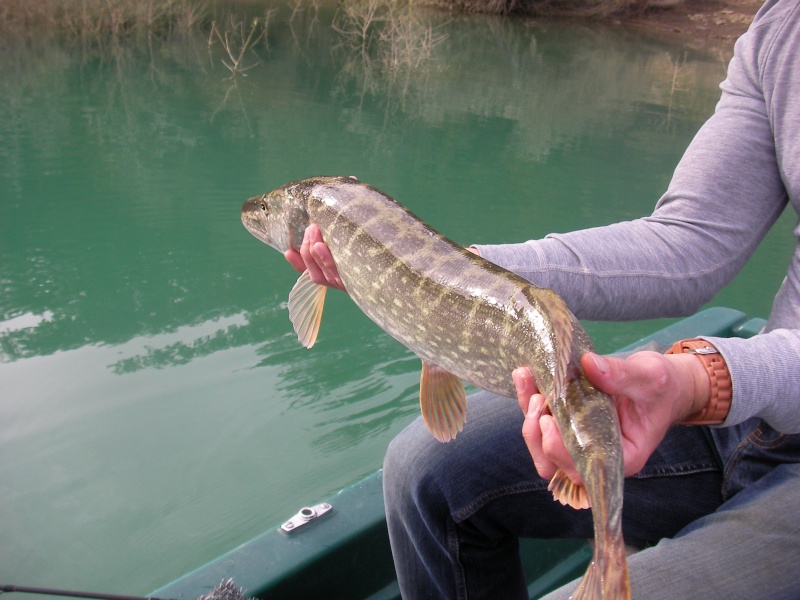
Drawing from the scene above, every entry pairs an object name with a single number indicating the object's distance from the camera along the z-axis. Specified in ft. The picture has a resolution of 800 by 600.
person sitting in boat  3.73
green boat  5.22
